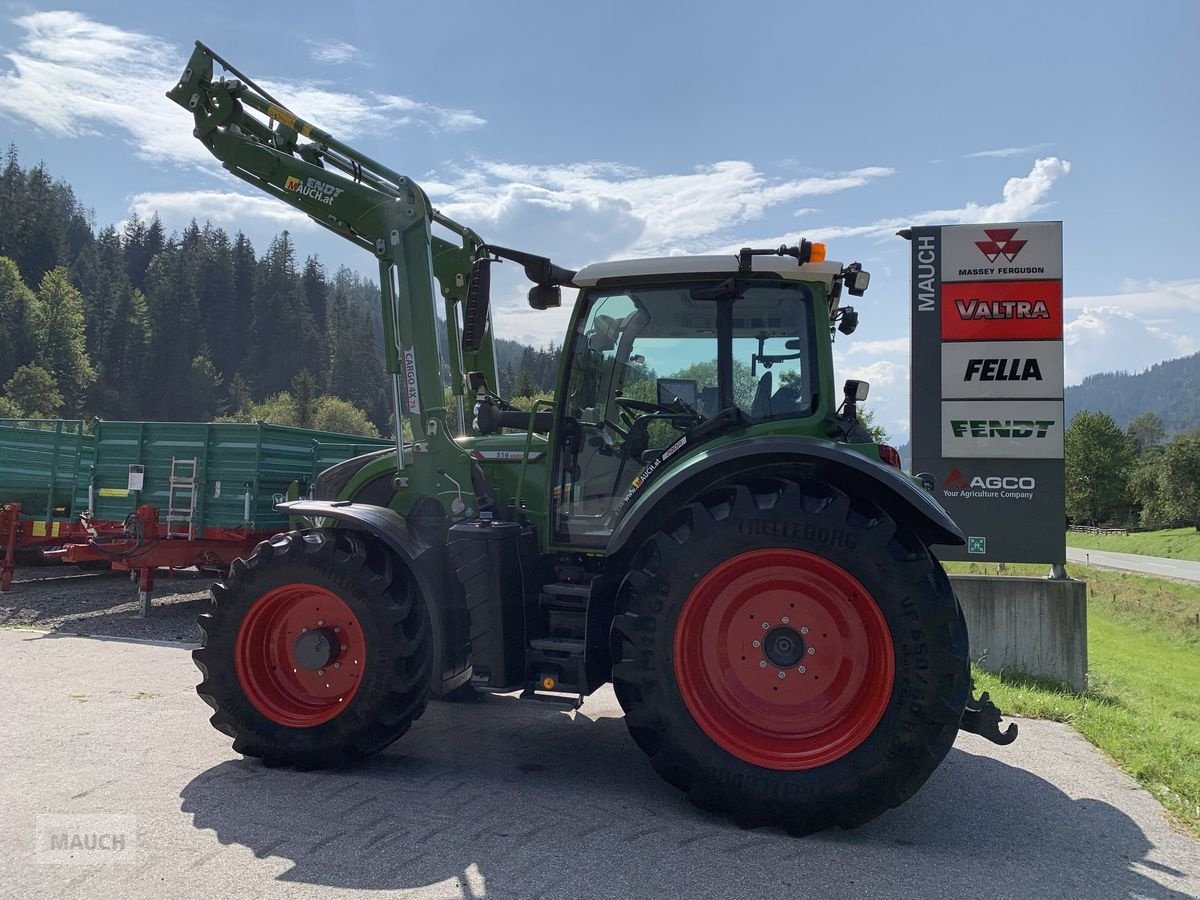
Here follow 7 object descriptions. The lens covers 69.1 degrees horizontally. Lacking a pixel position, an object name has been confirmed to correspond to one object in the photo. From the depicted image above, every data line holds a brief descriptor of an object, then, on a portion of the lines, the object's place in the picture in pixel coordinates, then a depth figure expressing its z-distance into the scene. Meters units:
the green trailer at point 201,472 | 10.75
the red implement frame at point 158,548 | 10.34
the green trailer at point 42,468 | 12.78
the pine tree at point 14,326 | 74.00
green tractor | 4.09
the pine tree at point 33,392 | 65.12
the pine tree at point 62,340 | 76.56
